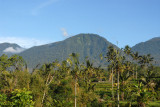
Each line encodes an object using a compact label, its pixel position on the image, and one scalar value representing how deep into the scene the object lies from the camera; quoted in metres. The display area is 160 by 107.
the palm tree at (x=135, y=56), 84.16
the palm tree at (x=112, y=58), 40.27
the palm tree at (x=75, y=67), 36.69
